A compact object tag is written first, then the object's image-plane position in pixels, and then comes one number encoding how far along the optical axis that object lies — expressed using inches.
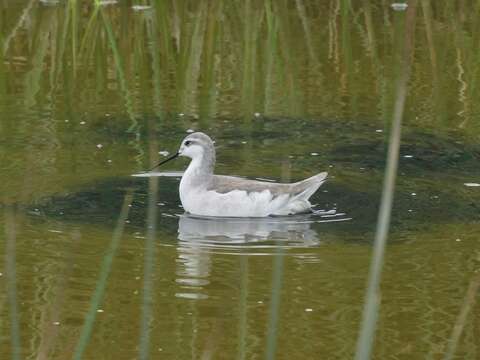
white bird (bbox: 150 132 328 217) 738.2
